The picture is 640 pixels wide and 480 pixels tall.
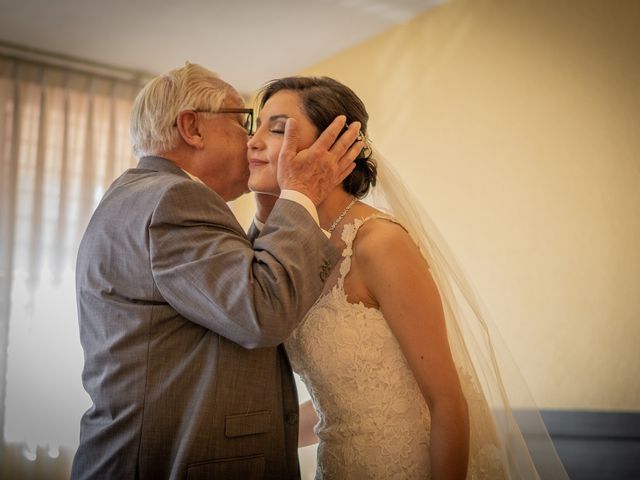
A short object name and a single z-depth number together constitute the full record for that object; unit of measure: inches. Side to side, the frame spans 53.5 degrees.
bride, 65.2
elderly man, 57.6
